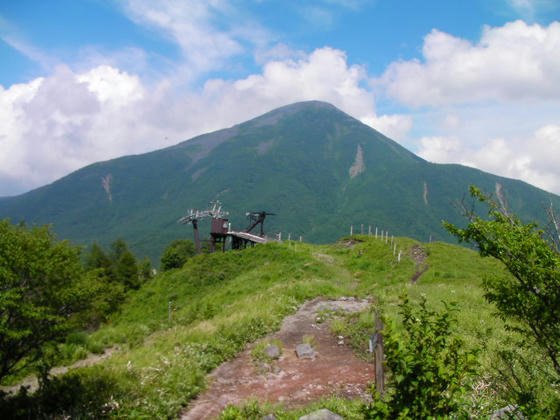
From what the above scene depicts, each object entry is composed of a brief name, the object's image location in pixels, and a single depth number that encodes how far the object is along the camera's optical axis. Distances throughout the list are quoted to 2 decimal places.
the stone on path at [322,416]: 6.90
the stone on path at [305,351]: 11.45
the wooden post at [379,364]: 7.07
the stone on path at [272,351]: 11.50
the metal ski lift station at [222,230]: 48.09
